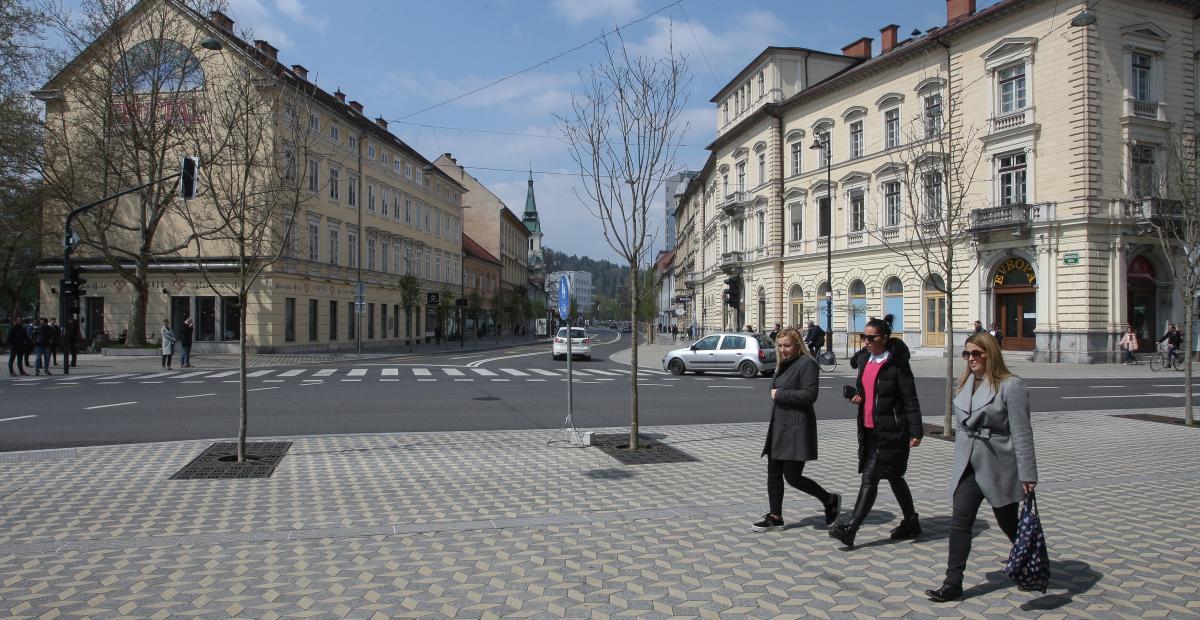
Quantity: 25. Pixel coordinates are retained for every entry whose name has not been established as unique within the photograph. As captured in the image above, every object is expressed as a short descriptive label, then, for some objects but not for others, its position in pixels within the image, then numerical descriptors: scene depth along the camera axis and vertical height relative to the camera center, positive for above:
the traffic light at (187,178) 17.11 +3.25
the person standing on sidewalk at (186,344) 26.20 -0.81
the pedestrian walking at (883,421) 5.28 -0.73
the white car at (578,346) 34.12 -1.27
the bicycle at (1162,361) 26.65 -1.63
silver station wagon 24.32 -1.27
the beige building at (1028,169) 29.03 +6.40
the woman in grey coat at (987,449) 4.30 -0.78
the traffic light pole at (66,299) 23.19 +0.72
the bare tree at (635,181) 9.83 +1.82
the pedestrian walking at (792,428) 5.66 -0.84
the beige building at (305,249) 31.19 +4.18
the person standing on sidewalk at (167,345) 25.23 -0.81
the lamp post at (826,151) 32.53 +9.15
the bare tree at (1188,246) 12.19 +1.24
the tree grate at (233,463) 7.83 -1.60
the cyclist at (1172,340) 26.69 -0.89
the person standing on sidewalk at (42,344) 22.72 -0.69
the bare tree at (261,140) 8.98 +2.75
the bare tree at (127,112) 29.56 +8.49
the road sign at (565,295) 10.37 +0.33
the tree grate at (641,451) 8.86 -1.67
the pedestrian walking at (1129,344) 28.39 -1.09
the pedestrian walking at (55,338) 25.12 -0.57
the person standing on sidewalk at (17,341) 22.33 -0.58
